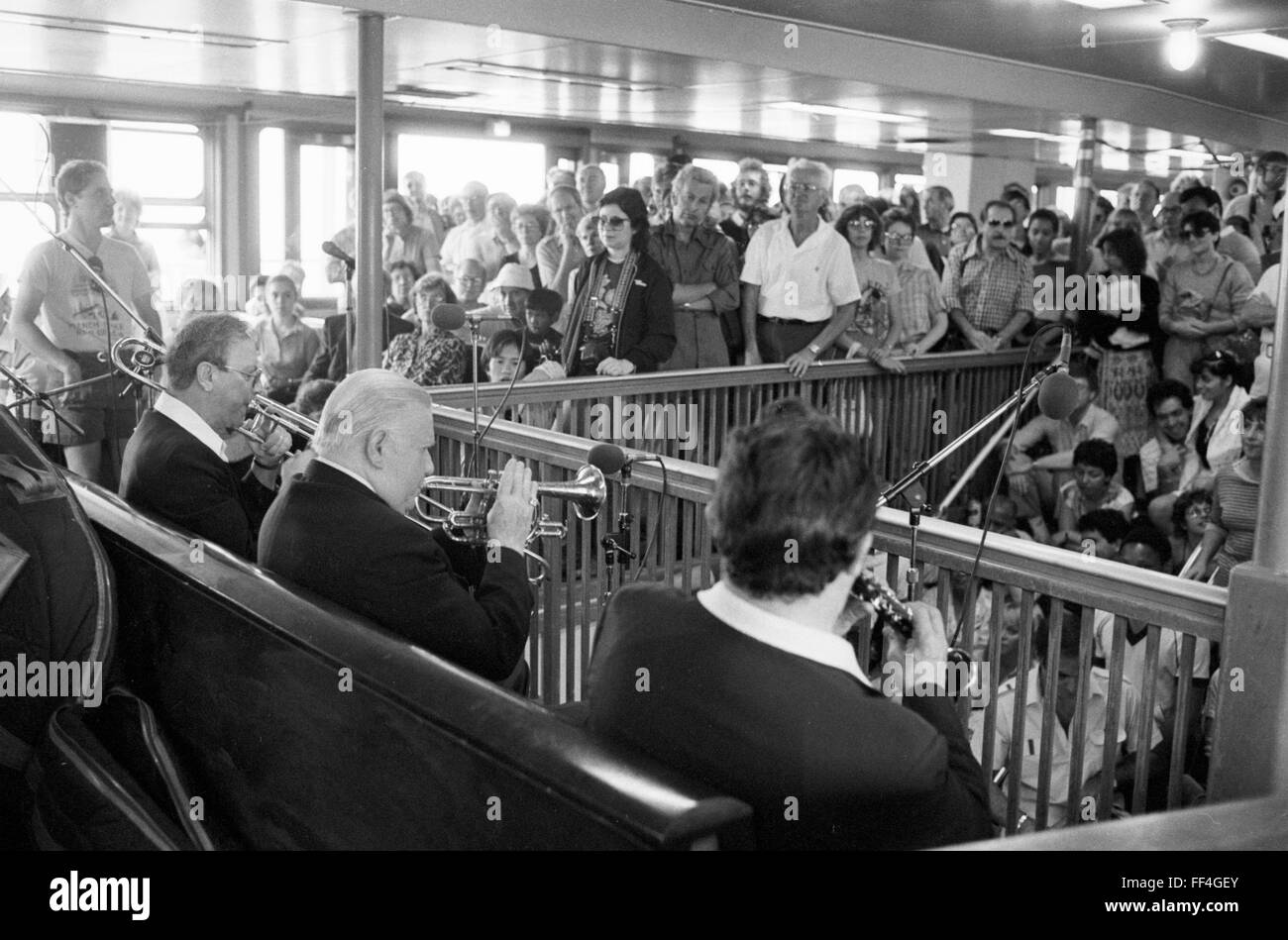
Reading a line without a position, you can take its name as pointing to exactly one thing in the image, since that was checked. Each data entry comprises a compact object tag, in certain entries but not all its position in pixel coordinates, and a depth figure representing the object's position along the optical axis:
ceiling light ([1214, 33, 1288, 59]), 7.11
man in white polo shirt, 6.13
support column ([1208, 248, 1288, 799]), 2.07
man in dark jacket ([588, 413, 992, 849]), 1.64
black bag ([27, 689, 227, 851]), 2.48
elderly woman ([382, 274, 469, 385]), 5.79
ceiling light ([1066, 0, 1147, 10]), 6.14
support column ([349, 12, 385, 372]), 4.93
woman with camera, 5.51
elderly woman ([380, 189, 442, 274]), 8.65
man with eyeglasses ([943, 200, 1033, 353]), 7.24
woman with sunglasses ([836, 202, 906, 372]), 6.68
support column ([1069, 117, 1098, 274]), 8.54
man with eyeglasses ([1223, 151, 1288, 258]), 7.81
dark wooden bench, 1.55
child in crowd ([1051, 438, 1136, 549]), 5.41
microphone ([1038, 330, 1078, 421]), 2.42
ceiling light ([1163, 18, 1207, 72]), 6.64
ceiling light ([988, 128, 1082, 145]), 11.65
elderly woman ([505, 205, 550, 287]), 7.61
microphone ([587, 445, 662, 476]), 3.10
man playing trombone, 3.21
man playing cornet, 2.53
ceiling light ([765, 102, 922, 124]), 10.29
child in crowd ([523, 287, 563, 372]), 6.00
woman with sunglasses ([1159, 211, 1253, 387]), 6.62
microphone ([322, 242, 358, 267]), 5.27
